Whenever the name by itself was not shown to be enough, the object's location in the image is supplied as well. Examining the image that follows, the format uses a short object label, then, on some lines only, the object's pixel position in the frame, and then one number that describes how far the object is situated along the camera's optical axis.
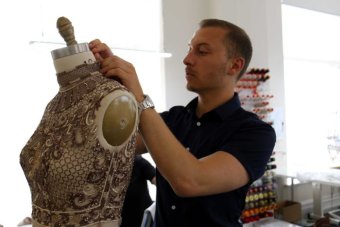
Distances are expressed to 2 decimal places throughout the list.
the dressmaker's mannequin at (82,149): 0.72
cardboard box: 3.15
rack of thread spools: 2.97
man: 0.82
